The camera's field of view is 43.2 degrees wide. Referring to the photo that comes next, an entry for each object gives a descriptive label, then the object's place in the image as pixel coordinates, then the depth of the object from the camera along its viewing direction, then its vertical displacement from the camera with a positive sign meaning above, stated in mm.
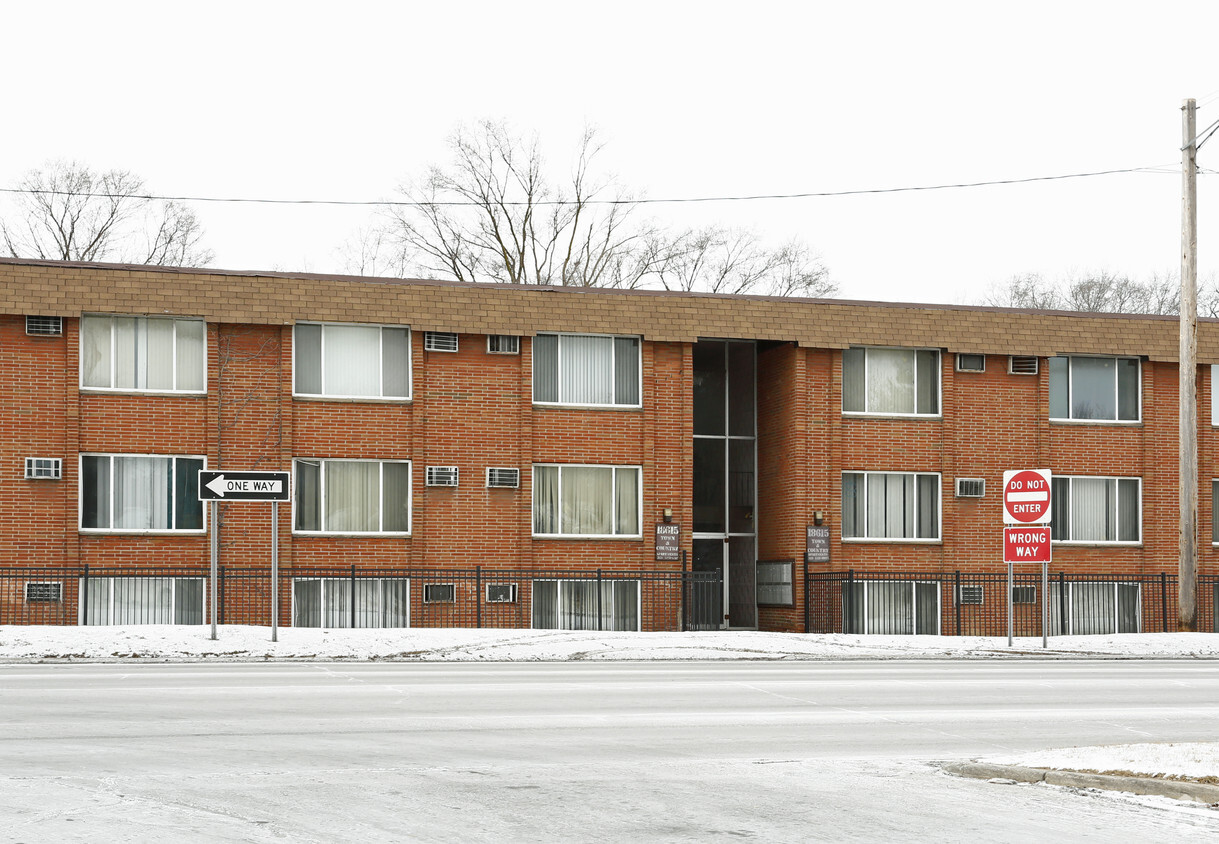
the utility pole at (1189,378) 26344 +1392
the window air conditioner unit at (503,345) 30250 +2291
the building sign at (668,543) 30891 -1657
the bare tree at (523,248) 53469 +7487
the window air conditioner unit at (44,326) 27969 +2484
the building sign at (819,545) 31406 -1735
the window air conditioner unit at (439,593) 29625 -2546
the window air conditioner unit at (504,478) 30172 -331
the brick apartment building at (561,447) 28375 +269
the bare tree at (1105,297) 67312 +7205
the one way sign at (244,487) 21766 -355
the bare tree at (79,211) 50500 +8364
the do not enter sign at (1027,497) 23688 -581
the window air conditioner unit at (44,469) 27750 -115
